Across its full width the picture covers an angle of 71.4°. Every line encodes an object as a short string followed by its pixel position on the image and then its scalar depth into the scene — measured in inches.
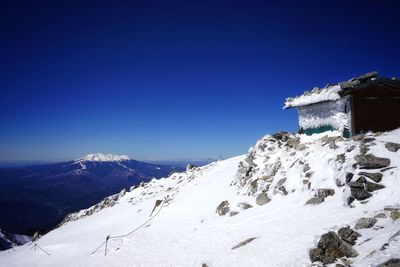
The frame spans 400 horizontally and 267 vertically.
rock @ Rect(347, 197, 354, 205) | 630.1
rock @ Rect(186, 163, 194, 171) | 2123.8
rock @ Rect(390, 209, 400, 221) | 477.0
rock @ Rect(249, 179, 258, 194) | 1009.5
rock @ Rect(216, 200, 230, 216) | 953.8
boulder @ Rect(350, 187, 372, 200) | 623.8
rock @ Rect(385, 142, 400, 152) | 729.0
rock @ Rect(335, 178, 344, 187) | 716.4
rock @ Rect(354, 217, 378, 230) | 483.0
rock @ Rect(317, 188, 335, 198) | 715.4
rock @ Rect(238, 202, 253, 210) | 920.3
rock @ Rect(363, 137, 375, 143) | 821.9
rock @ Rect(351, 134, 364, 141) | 860.0
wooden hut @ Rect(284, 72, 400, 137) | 1029.2
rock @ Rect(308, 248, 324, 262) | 437.0
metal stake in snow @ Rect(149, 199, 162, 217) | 1378.0
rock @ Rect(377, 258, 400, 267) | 336.2
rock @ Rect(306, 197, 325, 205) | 708.0
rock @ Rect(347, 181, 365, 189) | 648.4
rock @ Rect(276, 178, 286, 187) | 909.4
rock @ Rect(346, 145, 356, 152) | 796.1
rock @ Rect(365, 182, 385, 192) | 633.0
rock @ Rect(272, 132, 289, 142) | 1292.4
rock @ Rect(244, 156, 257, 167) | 1199.4
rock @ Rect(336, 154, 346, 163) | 778.2
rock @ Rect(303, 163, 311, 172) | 867.9
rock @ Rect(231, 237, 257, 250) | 635.5
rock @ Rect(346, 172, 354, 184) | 699.9
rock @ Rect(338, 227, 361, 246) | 449.2
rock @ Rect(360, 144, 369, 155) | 752.3
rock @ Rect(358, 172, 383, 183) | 653.9
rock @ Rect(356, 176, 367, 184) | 656.1
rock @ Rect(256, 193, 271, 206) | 892.6
